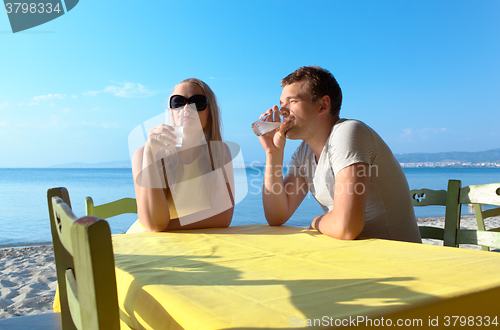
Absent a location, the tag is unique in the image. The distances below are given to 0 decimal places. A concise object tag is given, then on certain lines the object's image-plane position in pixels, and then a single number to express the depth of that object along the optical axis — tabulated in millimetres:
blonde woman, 2033
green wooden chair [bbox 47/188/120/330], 480
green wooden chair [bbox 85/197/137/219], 2582
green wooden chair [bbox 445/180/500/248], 1914
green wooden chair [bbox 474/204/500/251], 2440
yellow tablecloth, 698
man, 1735
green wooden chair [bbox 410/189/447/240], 2305
